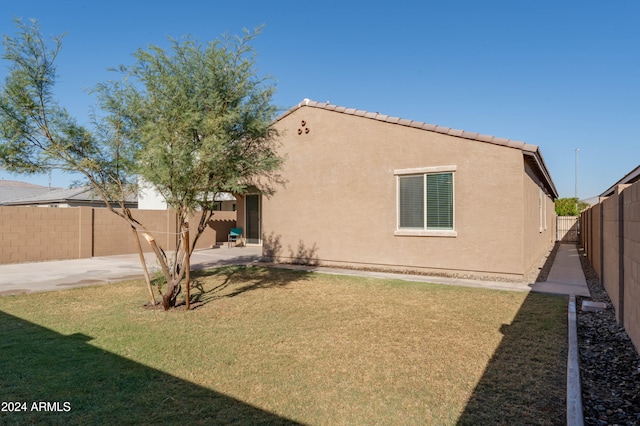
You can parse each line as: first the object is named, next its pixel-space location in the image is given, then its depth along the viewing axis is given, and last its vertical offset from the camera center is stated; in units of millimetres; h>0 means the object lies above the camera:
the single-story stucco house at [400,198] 10750 +660
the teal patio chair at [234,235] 21219 -1042
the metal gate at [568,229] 27141 -757
